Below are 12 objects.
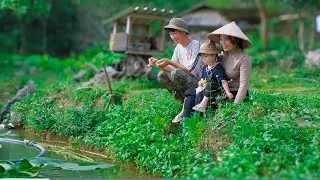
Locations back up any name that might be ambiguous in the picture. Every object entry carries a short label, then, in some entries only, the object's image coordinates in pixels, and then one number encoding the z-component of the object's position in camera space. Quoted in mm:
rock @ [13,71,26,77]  20297
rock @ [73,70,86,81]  16372
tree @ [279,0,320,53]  22216
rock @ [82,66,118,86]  14734
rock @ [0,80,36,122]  12477
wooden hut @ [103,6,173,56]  15275
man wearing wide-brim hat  8812
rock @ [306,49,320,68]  16662
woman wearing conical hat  8242
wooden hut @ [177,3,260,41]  20650
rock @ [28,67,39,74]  21664
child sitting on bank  8391
